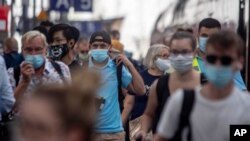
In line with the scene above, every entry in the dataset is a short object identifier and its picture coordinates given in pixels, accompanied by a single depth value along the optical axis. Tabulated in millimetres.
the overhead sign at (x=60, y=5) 30879
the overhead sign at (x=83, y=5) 33545
